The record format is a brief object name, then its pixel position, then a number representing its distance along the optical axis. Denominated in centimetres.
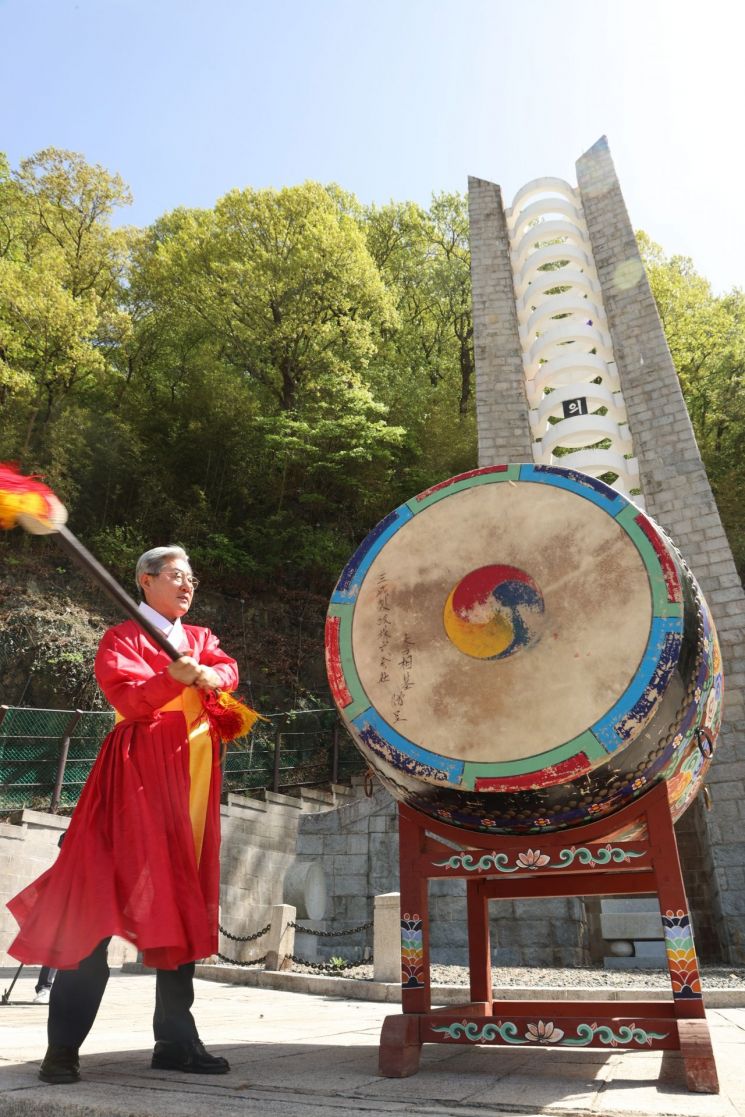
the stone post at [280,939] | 738
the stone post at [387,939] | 638
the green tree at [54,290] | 1856
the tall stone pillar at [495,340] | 1322
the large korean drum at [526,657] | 233
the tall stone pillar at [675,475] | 963
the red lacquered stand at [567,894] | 219
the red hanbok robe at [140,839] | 221
